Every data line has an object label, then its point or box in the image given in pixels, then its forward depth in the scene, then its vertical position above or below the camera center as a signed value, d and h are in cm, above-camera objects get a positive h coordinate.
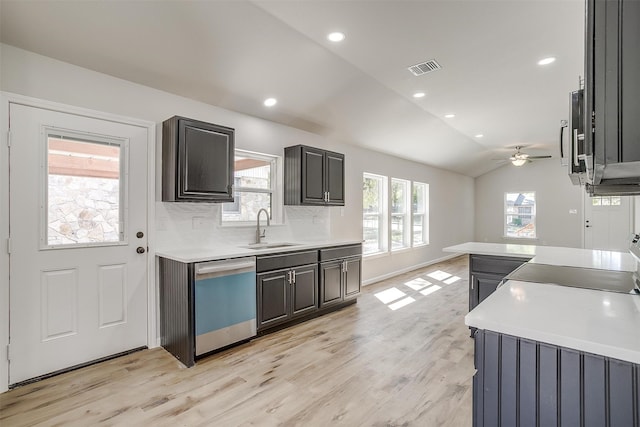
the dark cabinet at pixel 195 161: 293 +50
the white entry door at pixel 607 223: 759 -22
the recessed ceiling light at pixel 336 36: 273 +151
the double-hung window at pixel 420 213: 738 +2
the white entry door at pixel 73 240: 238 -21
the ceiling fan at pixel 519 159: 673 +114
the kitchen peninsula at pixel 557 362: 97 -48
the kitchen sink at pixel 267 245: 368 -37
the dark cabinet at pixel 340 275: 396 -79
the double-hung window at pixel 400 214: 664 -2
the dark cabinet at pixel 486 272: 294 -55
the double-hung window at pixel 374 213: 584 +1
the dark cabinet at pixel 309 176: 402 +48
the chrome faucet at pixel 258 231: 380 -20
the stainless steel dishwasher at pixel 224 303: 276 -80
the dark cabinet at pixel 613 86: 85 +34
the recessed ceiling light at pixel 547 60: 328 +158
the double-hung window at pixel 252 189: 378 +30
